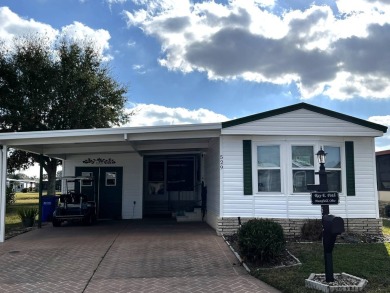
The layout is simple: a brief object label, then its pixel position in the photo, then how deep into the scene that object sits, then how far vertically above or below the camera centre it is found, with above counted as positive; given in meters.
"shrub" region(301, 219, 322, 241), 9.81 -1.27
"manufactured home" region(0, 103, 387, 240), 10.39 +0.68
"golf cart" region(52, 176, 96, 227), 13.00 -0.96
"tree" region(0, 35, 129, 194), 19.66 +4.88
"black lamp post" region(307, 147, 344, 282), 5.86 -0.63
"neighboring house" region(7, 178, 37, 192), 63.34 -0.87
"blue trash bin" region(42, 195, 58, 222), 14.57 -0.92
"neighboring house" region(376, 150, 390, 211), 22.86 +0.40
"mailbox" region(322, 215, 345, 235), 5.84 -0.67
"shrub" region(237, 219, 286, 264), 7.12 -1.13
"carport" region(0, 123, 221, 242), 10.48 +1.21
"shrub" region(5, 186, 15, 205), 21.21 -0.76
